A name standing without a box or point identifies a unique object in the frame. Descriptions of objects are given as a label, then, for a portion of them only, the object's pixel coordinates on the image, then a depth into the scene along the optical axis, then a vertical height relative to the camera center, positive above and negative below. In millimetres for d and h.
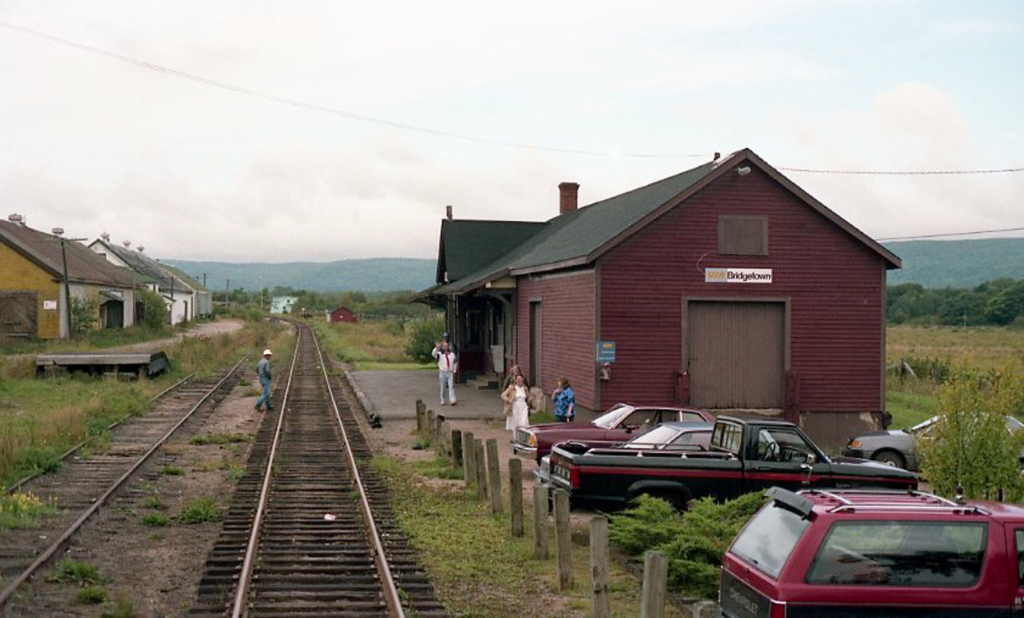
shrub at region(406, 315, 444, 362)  46875 -1135
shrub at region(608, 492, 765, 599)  10102 -2197
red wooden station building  22156 +235
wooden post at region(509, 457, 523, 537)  12406 -2113
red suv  7133 -1680
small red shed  120012 -372
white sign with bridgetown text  22531 +866
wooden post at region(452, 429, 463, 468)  17609 -2253
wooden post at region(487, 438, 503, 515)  13883 -2267
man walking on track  26312 -1577
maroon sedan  15992 -1774
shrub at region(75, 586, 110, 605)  9430 -2545
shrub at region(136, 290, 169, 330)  64688 +46
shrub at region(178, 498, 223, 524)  13227 -2538
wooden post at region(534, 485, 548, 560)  11305 -2221
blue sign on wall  21903 -754
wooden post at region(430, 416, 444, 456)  19272 -2256
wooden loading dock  31500 -1593
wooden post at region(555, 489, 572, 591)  10195 -2276
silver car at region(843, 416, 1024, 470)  18500 -2277
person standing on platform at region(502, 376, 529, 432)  20266 -1645
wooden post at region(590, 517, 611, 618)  8680 -2080
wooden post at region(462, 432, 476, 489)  15898 -2230
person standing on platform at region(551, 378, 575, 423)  19672 -1612
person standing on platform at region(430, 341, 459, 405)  26734 -1299
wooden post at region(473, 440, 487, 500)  14822 -2292
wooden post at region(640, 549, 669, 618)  7672 -1937
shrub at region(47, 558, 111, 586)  10070 -2531
